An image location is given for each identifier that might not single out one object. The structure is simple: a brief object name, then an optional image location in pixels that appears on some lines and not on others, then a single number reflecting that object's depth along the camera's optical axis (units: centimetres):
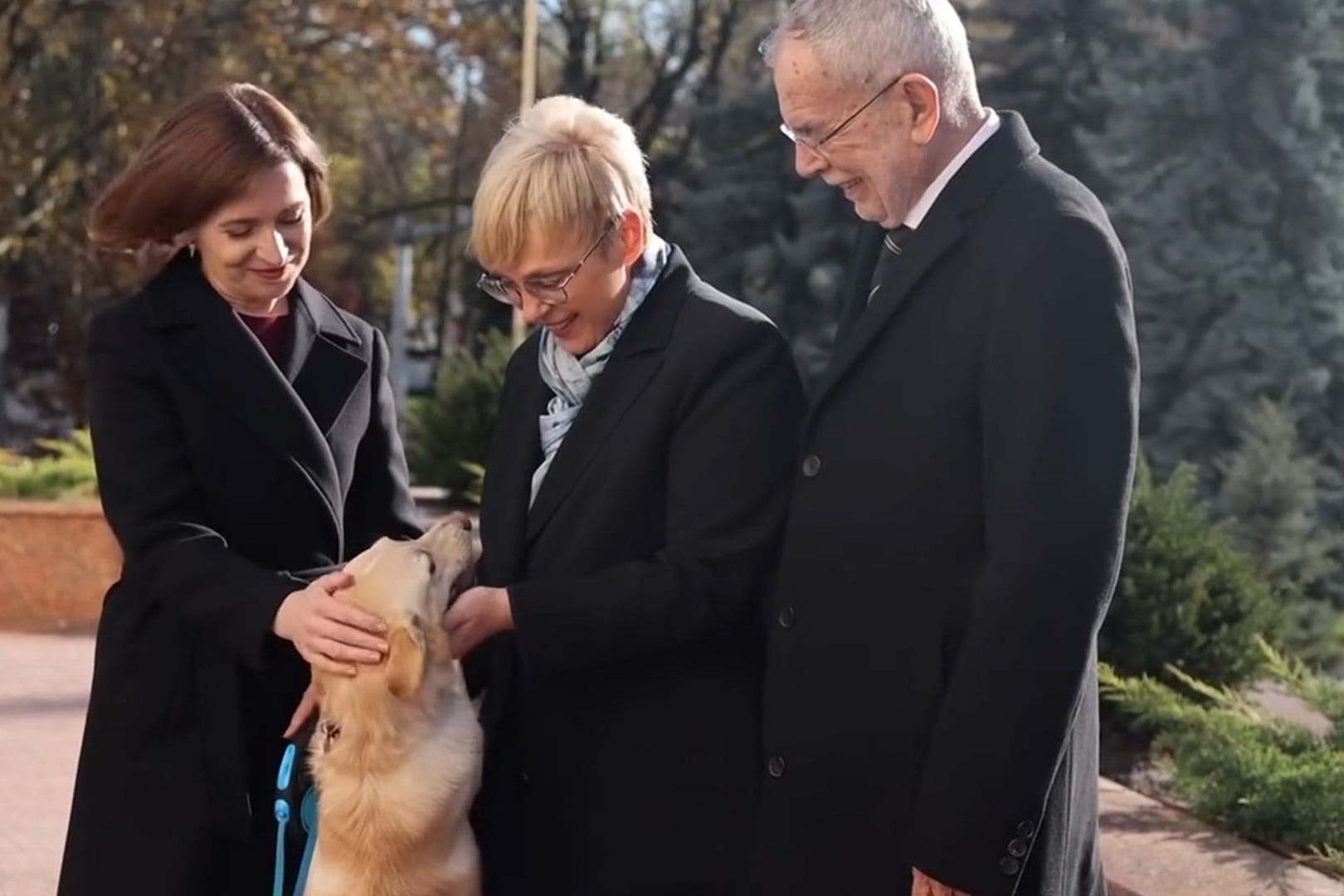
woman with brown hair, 336
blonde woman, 308
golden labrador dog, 347
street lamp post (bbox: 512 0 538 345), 2245
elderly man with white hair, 253
